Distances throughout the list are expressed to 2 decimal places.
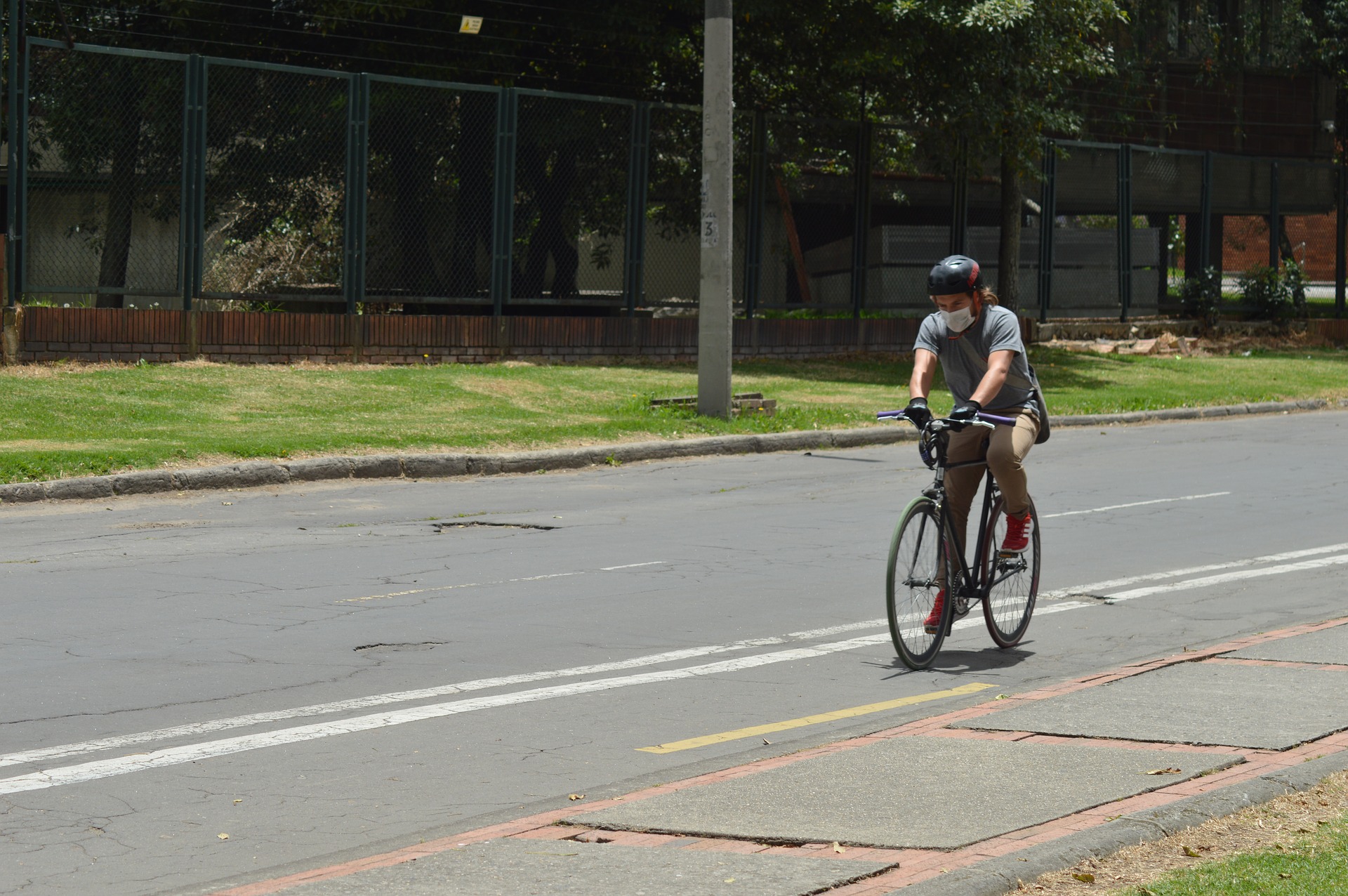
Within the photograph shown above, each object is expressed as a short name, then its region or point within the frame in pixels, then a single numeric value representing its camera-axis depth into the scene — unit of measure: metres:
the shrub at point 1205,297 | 31.36
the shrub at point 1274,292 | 32.06
